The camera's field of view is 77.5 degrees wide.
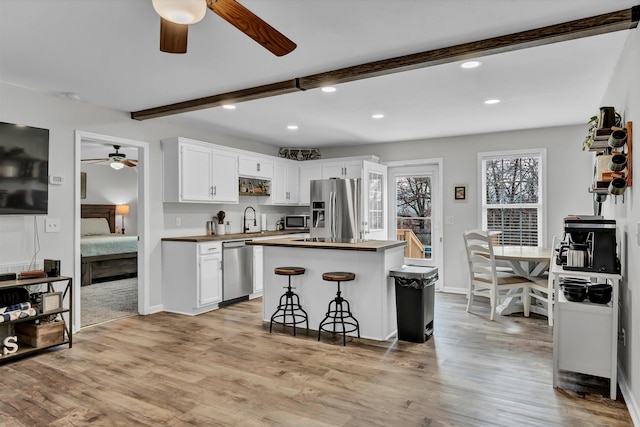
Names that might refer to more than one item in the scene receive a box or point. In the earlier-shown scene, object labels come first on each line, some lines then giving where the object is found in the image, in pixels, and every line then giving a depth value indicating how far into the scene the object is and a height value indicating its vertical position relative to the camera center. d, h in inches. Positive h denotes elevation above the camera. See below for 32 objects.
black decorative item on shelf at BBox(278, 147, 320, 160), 284.2 +42.5
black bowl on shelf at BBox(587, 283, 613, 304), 107.4 -22.2
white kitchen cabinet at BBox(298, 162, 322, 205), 274.8 +24.0
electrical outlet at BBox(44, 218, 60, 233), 154.8 -4.7
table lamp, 369.1 +2.7
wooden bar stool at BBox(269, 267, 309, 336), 159.2 -40.6
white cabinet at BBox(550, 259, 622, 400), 103.6 -33.0
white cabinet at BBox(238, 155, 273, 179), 233.3 +27.9
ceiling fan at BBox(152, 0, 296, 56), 72.2 +37.6
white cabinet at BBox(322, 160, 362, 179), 252.2 +28.1
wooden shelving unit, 131.0 -35.2
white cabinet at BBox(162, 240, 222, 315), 191.6 -31.0
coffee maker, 106.9 -9.3
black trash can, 148.3 -33.7
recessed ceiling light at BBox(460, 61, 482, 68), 123.6 +46.5
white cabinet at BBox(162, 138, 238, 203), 196.1 +21.0
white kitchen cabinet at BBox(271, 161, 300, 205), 262.2 +19.6
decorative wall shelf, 101.9 +15.3
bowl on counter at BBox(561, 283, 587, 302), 110.0 -22.3
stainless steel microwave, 275.6 -6.6
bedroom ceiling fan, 262.9 +38.4
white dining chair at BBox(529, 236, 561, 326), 169.9 -33.6
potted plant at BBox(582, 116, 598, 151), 132.9 +27.5
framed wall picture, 240.5 +11.7
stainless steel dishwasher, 207.6 -31.4
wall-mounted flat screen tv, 140.1 +15.9
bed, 266.5 -28.8
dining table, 180.9 -26.9
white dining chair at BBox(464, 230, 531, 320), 179.5 -31.2
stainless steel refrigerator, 196.7 +2.2
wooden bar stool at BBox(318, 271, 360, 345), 150.5 -40.5
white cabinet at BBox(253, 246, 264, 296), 227.1 -32.2
